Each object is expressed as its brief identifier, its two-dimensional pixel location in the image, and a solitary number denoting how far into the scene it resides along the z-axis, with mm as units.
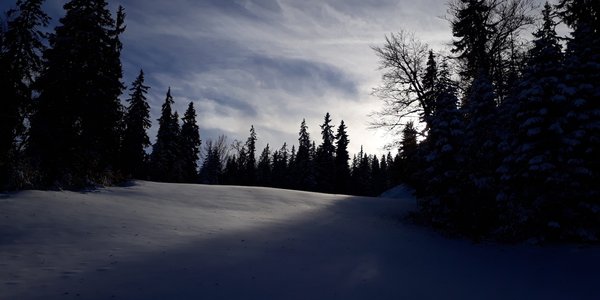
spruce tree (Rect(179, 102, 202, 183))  53312
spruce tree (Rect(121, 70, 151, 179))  37938
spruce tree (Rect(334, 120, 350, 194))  58125
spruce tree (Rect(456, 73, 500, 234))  15250
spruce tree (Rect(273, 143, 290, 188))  71500
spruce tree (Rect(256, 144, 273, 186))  75769
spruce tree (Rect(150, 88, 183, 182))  46125
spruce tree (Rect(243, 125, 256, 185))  66750
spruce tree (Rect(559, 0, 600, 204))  12781
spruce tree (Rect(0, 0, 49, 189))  17469
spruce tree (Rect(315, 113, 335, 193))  56906
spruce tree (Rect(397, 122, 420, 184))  19453
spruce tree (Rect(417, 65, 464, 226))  16328
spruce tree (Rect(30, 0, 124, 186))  18219
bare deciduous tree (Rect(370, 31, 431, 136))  23406
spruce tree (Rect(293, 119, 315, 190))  57781
